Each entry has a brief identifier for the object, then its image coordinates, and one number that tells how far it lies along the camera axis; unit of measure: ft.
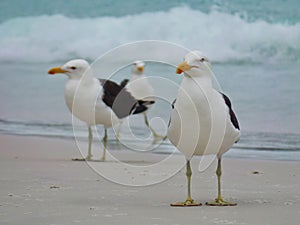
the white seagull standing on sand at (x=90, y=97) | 57.84
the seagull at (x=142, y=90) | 68.25
